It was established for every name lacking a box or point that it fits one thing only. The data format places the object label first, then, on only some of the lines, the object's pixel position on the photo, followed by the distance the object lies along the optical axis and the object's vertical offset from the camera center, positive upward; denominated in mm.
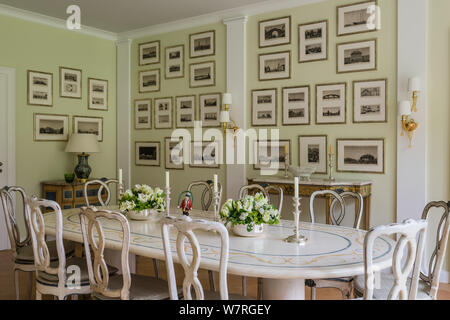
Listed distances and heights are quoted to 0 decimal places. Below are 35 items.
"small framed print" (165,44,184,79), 6137 +1271
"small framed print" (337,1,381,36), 4562 +1432
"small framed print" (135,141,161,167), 6434 -34
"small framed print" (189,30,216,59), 5801 +1455
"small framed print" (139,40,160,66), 6395 +1462
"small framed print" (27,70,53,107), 5711 +833
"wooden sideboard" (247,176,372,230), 4316 -344
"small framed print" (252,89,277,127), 5297 +549
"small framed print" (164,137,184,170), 6180 -31
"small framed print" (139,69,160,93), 6426 +1055
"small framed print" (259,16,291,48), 5156 +1441
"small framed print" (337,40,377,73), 4586 +1030
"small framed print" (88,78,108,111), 6426 +856
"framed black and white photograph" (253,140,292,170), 5215 -21
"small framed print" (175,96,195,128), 6059 +572
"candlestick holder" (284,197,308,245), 2543 -506
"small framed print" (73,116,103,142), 6246 +379
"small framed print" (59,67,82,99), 6065 +963
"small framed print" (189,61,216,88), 5816 +1048
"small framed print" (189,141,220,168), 5797 -29
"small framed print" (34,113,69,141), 5798 +328
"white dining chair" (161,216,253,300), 1937 -461
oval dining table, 2095 -544
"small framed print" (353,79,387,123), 4535 +544
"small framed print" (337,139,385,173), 4559 -26
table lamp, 5750 +43
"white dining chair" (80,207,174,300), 2361 -752
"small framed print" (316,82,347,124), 4789 +548
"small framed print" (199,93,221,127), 5801 +575
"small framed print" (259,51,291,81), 5172 +1040
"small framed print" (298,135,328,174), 4926 +5
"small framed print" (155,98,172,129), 6305 +561
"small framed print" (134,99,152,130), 6527 +565
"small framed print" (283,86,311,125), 5047 +546
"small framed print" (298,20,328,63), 4895 +1258
